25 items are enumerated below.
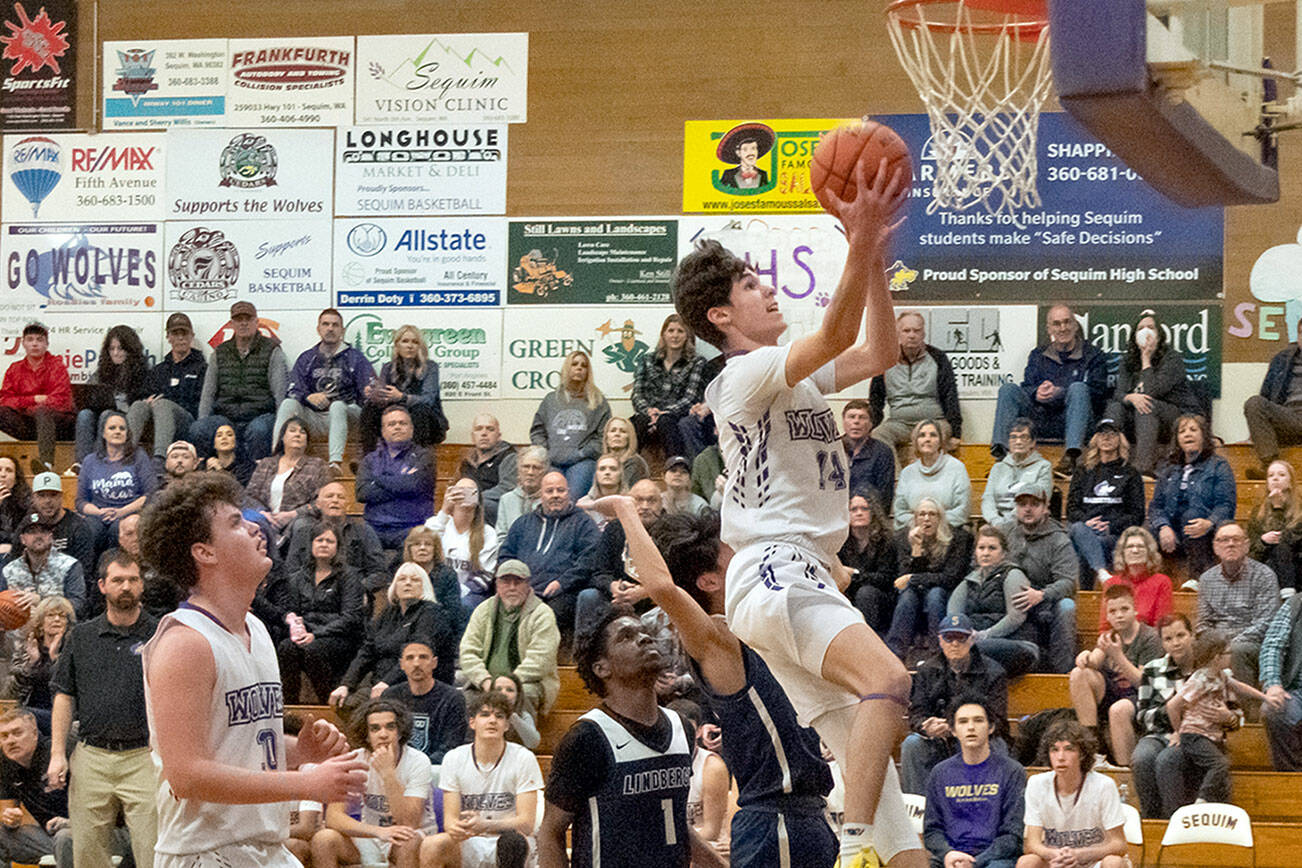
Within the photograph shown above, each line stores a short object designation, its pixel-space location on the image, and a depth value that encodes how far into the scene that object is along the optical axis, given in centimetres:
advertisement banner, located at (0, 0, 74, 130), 1600
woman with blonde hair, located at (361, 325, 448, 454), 1371
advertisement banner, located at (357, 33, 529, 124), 1538
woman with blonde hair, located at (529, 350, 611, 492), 1319
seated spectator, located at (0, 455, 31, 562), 1291
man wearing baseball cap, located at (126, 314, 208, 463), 1423
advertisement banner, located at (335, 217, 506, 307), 1521
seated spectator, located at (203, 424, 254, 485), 1348
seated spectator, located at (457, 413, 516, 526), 1306
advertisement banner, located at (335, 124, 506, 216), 1536
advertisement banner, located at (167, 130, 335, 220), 1552
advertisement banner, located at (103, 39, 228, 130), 1575
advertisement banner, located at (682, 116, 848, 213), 1473
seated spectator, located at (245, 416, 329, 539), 1291
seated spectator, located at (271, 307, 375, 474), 1413
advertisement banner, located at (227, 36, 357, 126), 1558
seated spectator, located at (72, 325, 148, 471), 1467
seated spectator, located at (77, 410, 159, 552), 1295
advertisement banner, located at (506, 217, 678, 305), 1495
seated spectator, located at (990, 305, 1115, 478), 1329
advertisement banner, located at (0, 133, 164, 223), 1573
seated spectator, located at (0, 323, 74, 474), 1462
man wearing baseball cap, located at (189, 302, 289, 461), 1430
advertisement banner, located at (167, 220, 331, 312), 1538
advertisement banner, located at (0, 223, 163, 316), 1565
